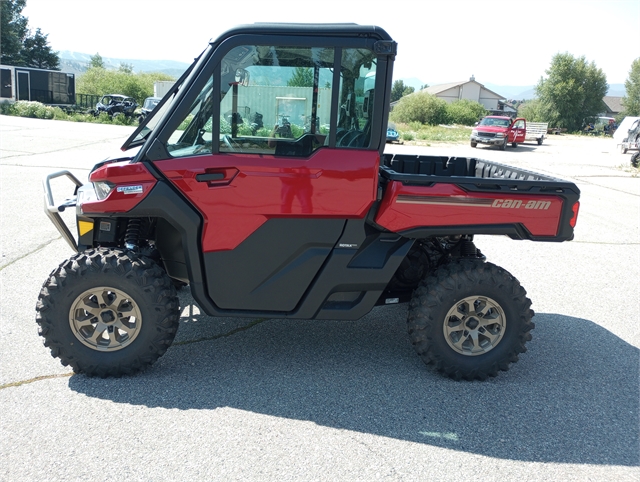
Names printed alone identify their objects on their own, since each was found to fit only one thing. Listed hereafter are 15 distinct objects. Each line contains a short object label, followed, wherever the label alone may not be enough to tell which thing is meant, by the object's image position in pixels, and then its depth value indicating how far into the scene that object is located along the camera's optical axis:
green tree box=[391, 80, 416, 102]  126.60
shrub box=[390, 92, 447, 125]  63.16
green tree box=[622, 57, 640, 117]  75.56
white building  99.44
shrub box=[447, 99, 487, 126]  65.62
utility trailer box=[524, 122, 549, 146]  38.69
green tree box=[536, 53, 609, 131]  66.62
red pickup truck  32.16
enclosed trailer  38.06
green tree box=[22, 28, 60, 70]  63.16
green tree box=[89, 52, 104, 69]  128.20
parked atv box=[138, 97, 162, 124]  31.38
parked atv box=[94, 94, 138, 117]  37.56
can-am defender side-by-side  3.81
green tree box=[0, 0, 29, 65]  60.03
